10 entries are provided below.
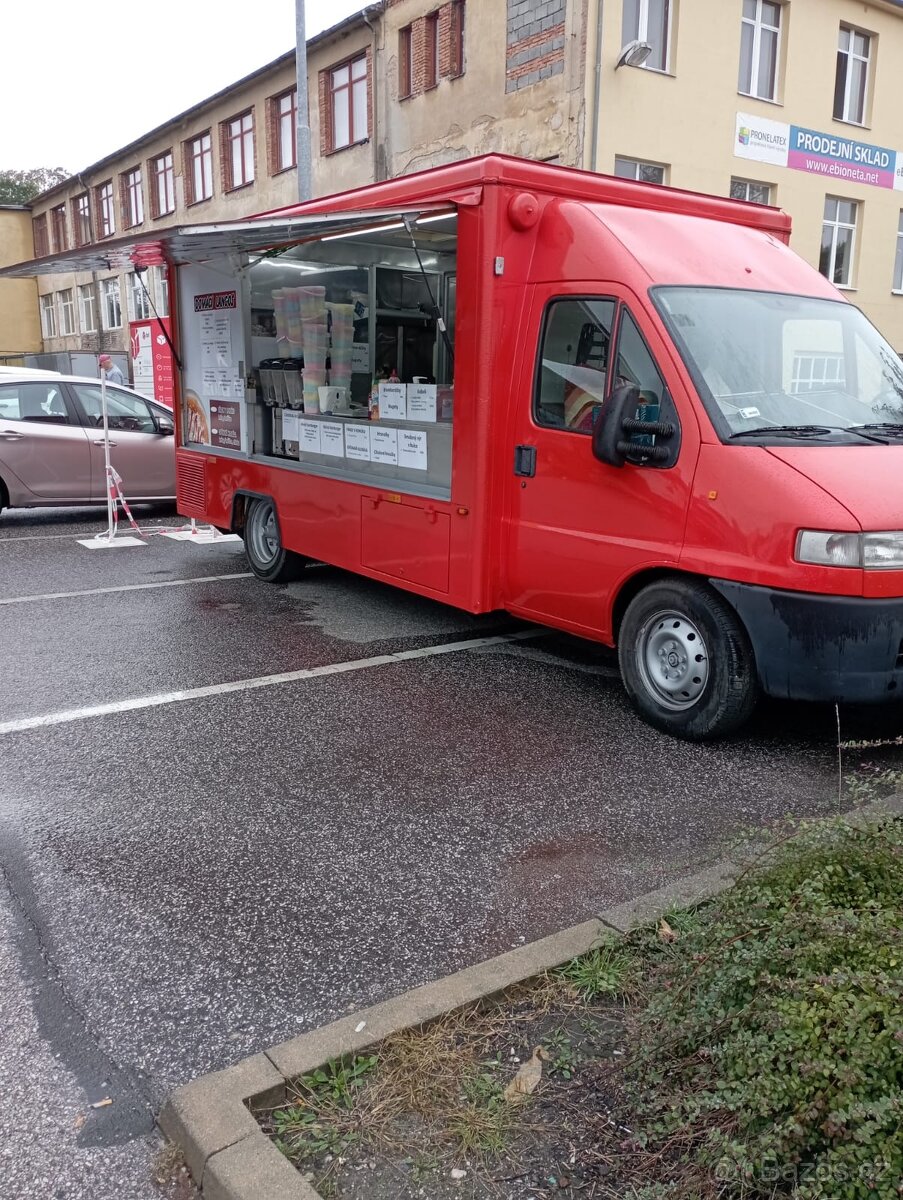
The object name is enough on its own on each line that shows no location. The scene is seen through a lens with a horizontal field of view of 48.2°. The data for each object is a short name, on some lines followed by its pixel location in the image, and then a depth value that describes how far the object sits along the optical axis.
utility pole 15.95
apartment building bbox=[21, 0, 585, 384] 17.80
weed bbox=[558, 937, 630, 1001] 2.84
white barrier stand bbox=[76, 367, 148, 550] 10.45
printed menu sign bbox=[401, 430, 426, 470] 6.66
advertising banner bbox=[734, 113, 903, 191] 19.80
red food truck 4.60
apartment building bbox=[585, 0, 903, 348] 17.80
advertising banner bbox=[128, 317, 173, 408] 15.63
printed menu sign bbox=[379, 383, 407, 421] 6.91
